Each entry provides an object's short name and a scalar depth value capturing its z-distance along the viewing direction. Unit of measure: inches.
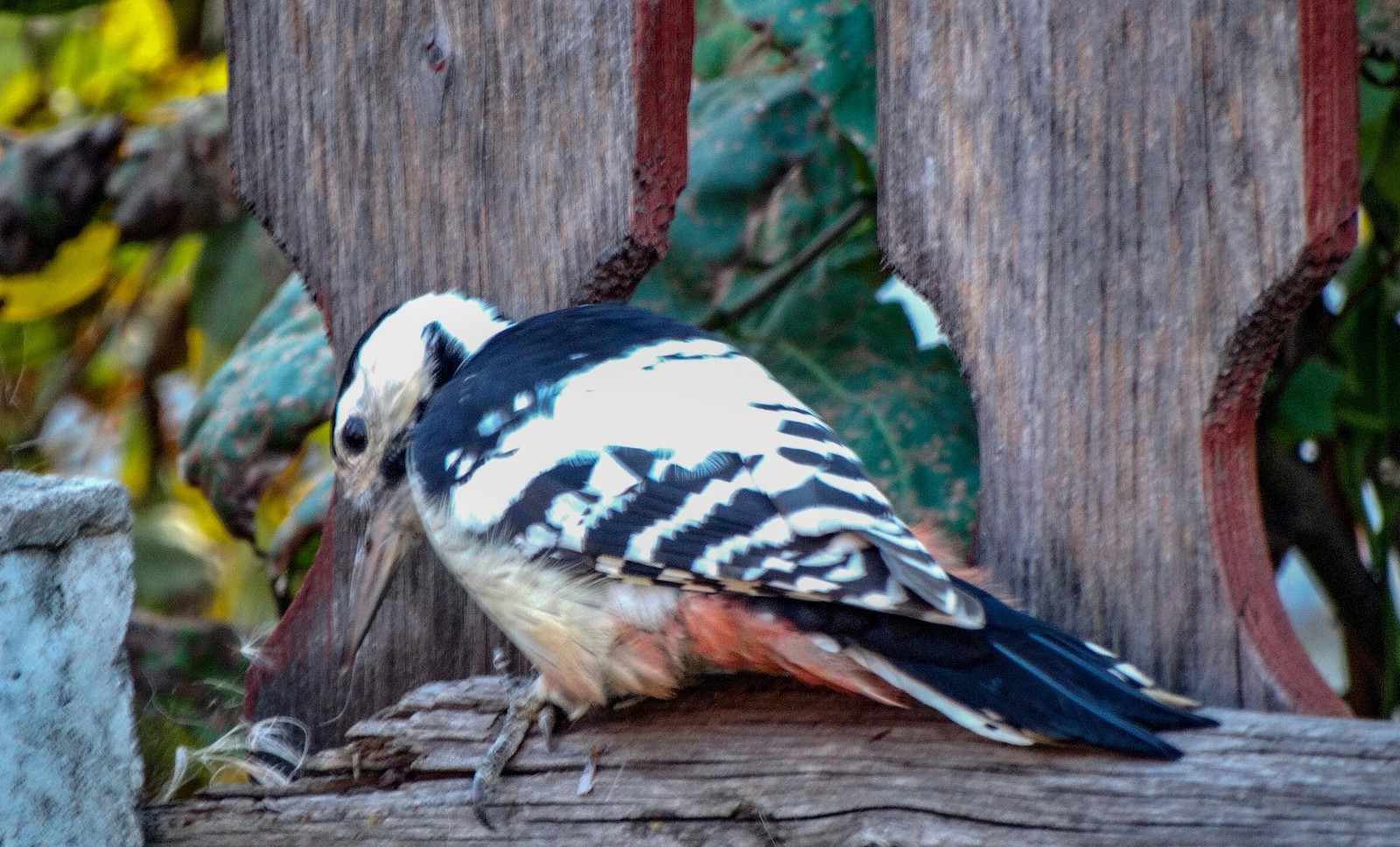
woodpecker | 105.3
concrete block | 122.3
